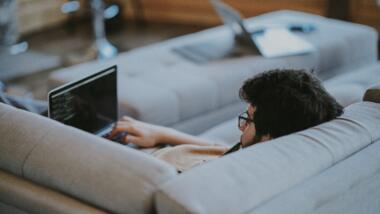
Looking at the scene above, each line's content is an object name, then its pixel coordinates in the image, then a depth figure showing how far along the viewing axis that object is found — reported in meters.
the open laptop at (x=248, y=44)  3.86
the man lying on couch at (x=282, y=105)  2.21
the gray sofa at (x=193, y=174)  1.96
